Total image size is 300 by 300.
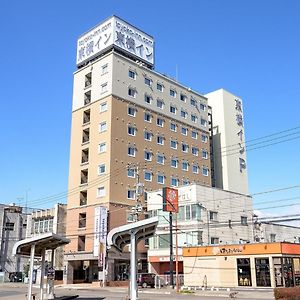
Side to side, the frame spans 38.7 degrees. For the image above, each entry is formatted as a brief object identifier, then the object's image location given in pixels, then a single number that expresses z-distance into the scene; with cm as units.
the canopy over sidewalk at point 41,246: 2422
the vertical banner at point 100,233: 5791
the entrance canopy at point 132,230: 1955
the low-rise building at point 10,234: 8050
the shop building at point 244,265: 3866
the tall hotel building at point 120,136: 6322
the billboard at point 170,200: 5184
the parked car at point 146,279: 5019
